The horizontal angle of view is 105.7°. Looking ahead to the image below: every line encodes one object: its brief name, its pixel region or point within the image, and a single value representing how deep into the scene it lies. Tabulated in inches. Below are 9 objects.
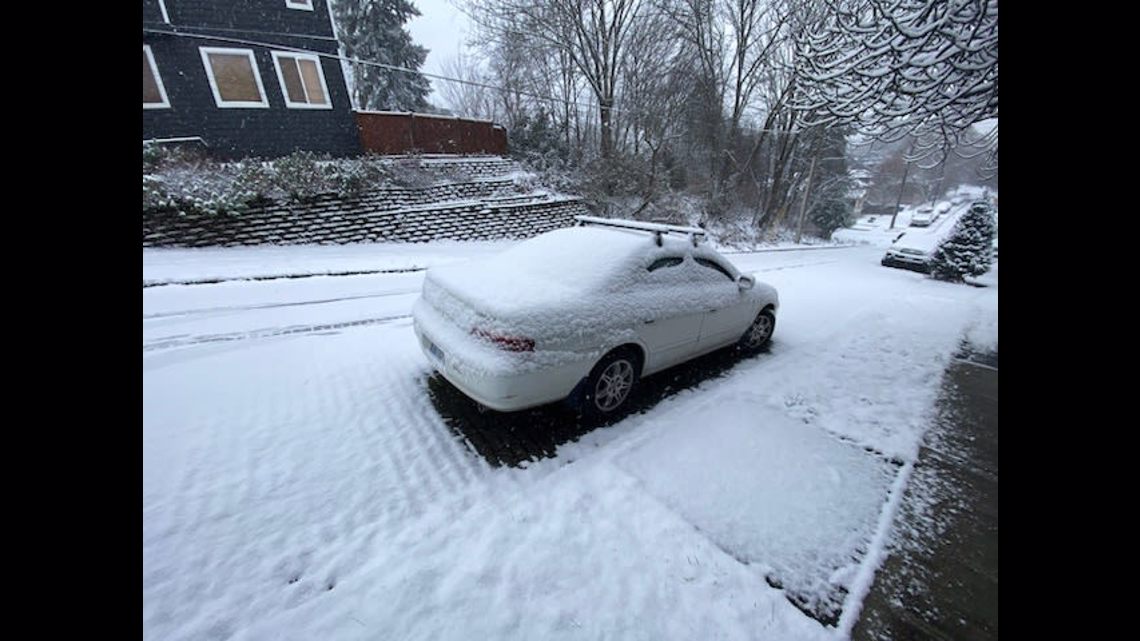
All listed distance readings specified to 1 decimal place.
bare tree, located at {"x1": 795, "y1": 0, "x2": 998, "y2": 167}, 154.7
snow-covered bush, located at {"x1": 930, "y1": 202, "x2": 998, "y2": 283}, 467.2
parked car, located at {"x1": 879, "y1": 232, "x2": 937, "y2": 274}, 542.6
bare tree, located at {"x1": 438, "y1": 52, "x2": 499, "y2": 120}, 1004.6
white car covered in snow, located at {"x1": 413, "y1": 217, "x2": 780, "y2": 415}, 122.5
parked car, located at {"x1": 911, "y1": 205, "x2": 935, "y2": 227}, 1398.9
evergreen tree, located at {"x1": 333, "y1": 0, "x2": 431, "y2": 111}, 881.5
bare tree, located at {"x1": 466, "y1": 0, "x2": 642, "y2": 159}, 713.6
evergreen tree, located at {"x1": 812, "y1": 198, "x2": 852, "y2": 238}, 1091.9
